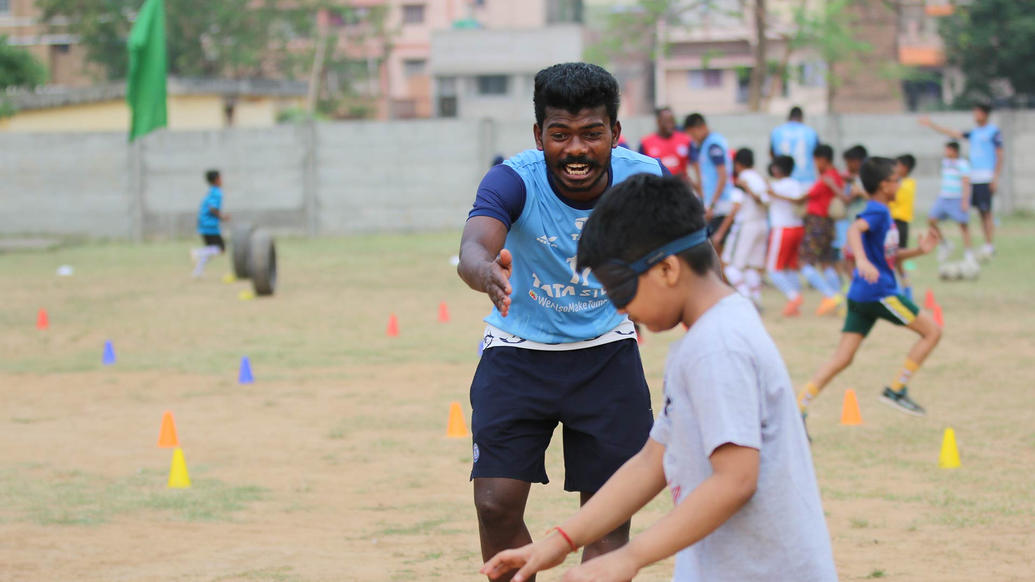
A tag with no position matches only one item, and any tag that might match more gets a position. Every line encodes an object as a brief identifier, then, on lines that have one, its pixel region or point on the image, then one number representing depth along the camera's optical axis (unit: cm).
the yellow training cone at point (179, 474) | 730
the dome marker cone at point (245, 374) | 1071
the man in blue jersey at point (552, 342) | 441
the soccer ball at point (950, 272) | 1748
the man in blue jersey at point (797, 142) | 1622
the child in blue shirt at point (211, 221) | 2008
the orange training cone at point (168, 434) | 834
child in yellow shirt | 1424
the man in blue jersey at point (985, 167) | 1997
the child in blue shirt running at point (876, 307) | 862
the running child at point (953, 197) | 1898
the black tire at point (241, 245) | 1809
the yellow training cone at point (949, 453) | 747
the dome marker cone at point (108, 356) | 1185
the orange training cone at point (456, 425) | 858
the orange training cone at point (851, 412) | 881
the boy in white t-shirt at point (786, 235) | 1427
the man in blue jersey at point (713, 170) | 1488
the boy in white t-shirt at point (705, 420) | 280
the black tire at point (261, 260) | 1669
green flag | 2081
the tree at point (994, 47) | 4672
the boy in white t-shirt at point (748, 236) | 1427
